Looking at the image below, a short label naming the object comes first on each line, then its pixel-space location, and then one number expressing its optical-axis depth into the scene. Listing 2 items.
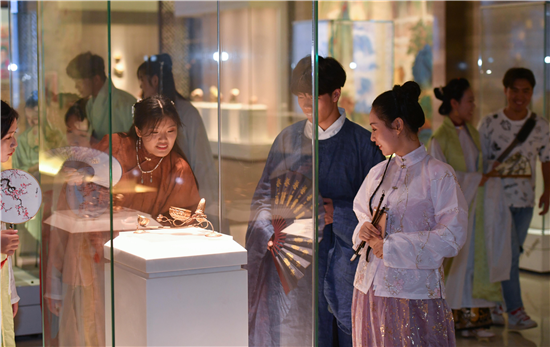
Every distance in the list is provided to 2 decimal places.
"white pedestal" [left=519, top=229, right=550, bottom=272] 5.34
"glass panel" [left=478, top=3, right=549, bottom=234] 4.92
